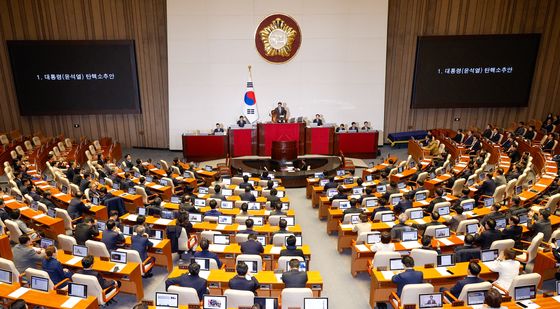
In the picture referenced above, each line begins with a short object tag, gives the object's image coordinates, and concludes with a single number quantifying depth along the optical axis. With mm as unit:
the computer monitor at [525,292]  6703
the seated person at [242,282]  6934
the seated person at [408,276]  7094
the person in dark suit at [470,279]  6770
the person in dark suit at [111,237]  8852
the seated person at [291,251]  8156
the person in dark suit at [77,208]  11094
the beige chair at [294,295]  6555
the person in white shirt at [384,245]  8359
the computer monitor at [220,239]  9156
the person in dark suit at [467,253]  8031
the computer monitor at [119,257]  8188
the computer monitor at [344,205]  11438
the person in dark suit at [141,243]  8656
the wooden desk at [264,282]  7406
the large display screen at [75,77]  20203
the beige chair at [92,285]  7051
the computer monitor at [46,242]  8648
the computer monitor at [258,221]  10422
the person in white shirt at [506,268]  7258
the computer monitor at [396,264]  7785
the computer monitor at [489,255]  7891
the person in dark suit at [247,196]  12172
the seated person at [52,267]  7520
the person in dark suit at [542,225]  9139
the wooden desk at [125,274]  7949
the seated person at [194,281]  6949
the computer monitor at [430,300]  6559
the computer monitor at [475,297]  6598
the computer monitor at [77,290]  6988
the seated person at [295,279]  7105
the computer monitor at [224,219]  10359
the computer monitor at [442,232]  9091
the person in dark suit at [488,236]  8766
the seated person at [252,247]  8523
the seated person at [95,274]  7297
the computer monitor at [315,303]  6395
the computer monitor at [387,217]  10188
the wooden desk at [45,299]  6727
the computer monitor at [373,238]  8984
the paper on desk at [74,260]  8227
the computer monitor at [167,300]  6488
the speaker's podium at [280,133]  19109
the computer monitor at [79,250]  8406
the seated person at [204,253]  7941
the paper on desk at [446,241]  8831
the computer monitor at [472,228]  9362
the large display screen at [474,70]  21156
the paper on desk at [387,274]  7539
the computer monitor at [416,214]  10352
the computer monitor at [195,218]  10508
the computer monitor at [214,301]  6375
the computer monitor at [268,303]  6461
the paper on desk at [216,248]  8847
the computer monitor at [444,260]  7867
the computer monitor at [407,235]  9000
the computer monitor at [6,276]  7324
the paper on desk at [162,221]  10219
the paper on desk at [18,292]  6923
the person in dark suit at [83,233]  9281
